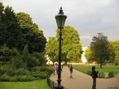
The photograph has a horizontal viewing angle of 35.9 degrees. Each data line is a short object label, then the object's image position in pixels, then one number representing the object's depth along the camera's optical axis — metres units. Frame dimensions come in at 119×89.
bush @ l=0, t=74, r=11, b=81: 21.71
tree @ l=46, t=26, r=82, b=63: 60.38
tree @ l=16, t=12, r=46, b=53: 41.23
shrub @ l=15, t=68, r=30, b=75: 24.50
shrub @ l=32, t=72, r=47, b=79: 24.92
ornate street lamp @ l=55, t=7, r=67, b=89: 8.77
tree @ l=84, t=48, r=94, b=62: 93.05
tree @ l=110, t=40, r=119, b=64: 77.81
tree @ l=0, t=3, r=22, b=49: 36.03
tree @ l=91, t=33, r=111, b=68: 48.84
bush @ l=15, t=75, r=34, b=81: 22.08
